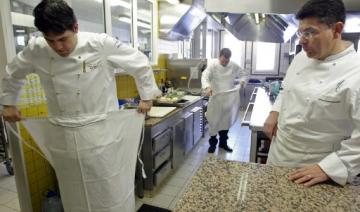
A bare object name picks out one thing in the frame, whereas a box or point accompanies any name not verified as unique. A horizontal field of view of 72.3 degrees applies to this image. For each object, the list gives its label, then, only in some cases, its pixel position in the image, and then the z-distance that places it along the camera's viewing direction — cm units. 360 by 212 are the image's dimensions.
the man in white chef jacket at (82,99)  122
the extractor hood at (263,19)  110
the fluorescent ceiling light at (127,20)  252
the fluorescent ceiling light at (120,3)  231
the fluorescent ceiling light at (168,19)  341
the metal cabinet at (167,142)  215
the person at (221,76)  330
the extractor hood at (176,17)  335
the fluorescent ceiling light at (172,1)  336
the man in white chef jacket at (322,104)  77
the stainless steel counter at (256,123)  162
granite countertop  64
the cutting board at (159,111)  230
